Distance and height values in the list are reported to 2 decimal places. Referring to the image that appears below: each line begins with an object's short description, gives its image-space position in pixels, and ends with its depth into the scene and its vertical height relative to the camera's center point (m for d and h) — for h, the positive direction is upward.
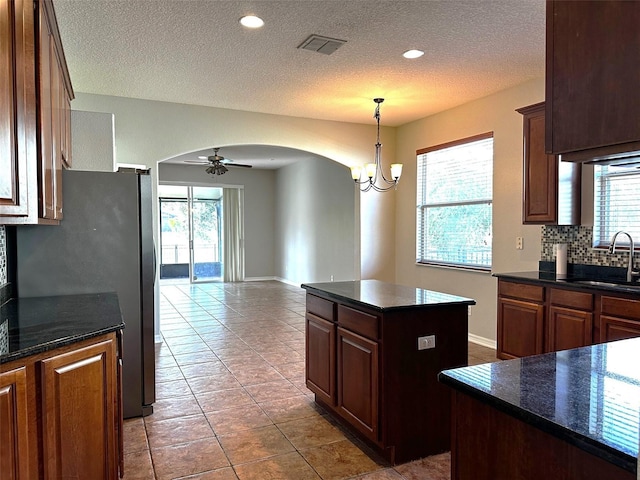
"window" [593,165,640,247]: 3.71 +0.19
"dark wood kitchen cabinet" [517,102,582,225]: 3.86 +0.41
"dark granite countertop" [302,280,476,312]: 2.53 -0.42
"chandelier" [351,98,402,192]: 6.13 +0.64
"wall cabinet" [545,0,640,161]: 0.77 +0.27
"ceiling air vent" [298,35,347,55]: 3.36 +1.41
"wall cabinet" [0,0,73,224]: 1.61 +0.47
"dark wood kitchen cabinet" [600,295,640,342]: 2.94 -0.61
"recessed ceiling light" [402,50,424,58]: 3.61 +1.42
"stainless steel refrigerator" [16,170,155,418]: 2.80 -0.18
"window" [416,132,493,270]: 5.01 +0.29
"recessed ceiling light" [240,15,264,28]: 3.03 +1.42
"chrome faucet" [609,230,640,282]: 3.46 -0.31
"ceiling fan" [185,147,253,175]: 7.40 +1.09
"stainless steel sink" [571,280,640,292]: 2.99 -0.41
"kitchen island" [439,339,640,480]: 0.91 -0.42
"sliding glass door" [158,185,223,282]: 10.45 -0.02
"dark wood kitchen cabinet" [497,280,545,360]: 3.71 -0.80
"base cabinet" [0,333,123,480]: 1.51 -0.71
